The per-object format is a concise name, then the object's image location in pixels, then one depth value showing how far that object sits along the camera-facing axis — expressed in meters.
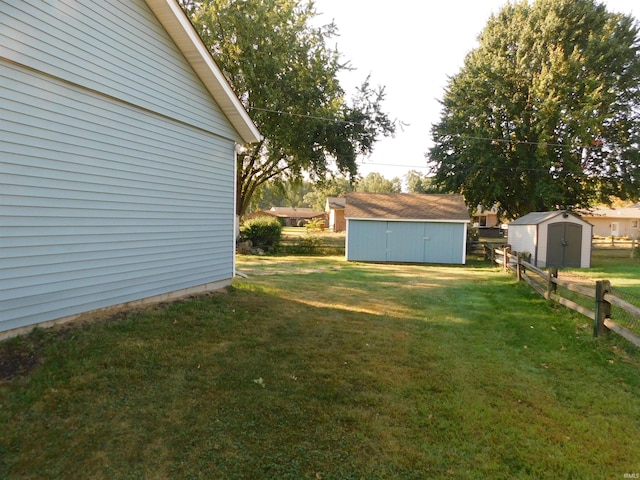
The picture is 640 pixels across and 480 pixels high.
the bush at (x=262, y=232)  21.06
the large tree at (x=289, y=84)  17.69
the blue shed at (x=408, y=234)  18.67
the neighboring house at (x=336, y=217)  44.86
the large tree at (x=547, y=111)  21.02
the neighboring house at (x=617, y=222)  40.75
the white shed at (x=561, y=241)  16.80
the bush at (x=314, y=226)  24.88
